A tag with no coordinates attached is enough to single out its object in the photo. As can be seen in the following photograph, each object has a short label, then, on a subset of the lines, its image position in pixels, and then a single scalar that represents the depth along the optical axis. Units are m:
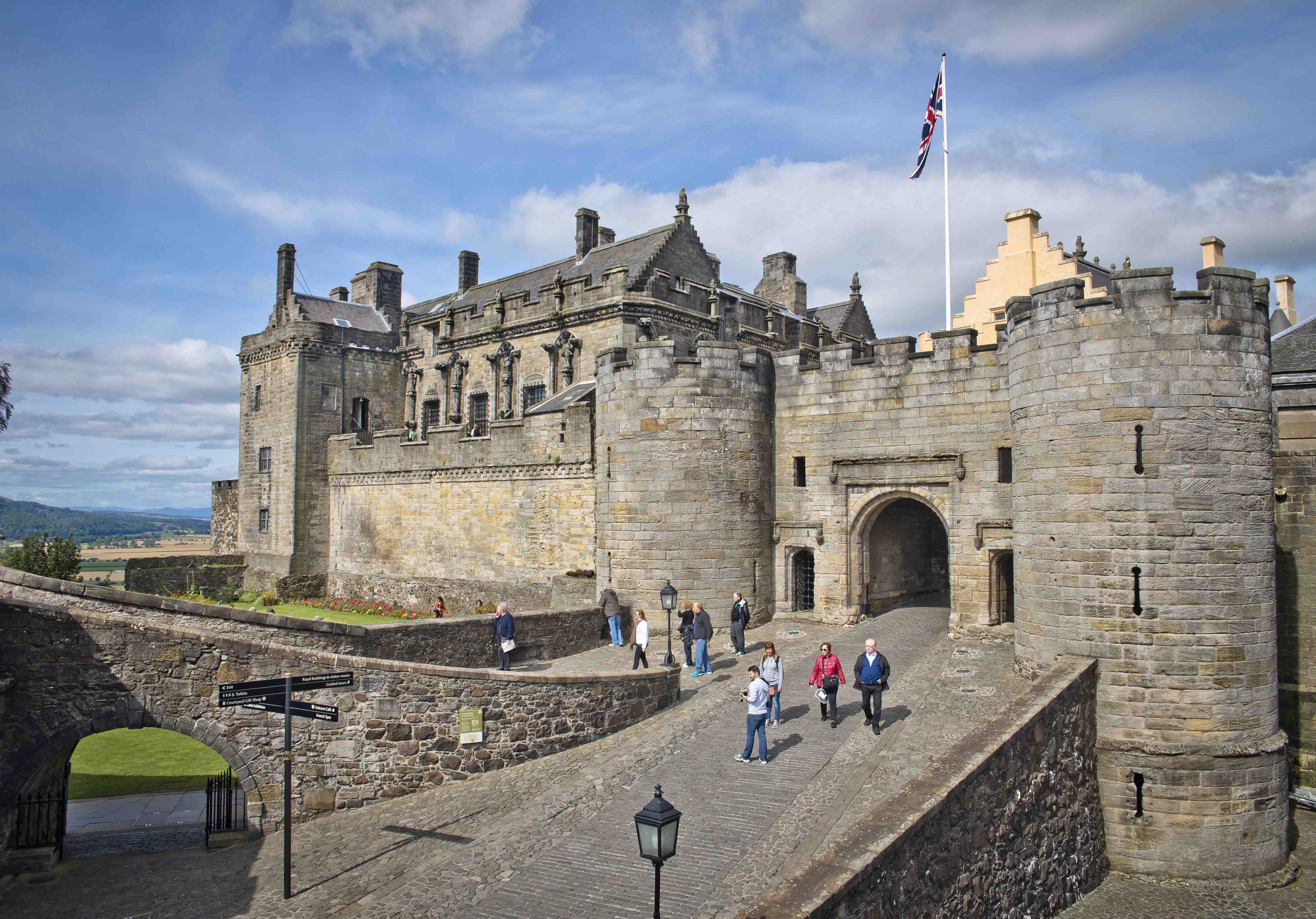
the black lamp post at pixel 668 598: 16.72
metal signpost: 11.06
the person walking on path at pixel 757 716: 11.81
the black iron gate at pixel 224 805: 12.80
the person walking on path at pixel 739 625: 17.94
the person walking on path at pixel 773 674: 13.15
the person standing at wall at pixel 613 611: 19.81
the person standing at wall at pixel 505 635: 17.98
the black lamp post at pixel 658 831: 7.54
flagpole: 23.61
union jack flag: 23.81
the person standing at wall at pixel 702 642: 16.86
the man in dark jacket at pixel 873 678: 12.62
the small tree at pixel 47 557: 29.45
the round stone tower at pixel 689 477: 19.62
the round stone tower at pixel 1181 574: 12.84
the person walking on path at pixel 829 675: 13.00
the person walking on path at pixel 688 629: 17.61
